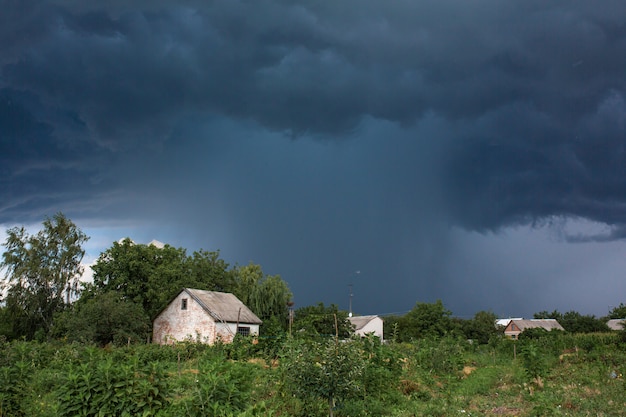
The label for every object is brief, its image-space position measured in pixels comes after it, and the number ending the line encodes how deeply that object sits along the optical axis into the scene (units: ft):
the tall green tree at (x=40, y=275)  140.77
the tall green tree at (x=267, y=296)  177.99
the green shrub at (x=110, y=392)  23.59
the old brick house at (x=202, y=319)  125.59
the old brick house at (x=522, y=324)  270.87
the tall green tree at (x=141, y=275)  147.13
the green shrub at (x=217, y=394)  22.88
